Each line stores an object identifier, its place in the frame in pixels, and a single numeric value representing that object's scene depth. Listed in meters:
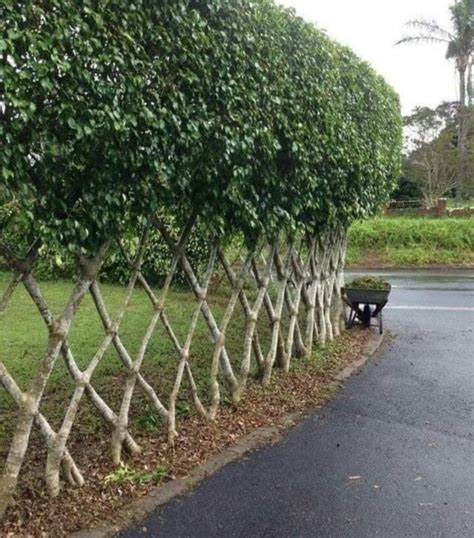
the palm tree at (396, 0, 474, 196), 25.20
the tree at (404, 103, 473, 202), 28.20
